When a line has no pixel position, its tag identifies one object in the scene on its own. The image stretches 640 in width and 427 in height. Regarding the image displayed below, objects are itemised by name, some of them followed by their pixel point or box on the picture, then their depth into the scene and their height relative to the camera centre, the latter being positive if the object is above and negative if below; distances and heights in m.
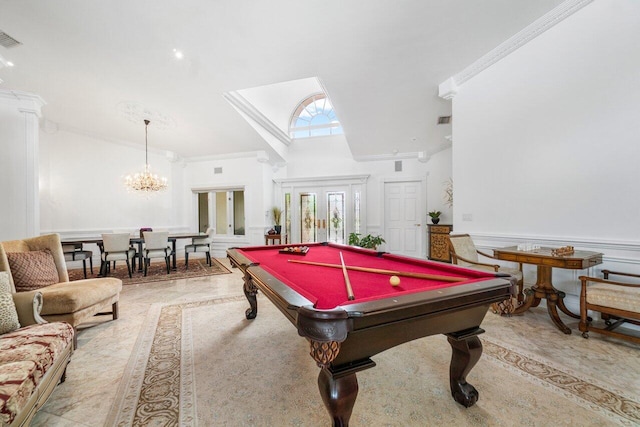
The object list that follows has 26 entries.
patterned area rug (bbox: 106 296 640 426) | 1.48 -1.19
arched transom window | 7.42 +2.76
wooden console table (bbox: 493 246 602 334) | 2.34 -0.51
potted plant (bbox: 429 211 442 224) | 6.23 -0.12
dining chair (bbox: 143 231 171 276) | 5.29 -0.65
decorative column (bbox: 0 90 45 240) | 4.24 +0.84
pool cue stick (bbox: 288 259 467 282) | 1.53 -0.40
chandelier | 5.65 +0.72
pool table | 0.99 -0.43
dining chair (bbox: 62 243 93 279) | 4.85 -0.72
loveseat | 1.12 -0.75
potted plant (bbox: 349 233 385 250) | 6.16 -0.70
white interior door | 6.91 -0.13
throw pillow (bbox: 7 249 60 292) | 2.39 -0.52
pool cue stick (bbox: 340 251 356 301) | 1.22 -0.40
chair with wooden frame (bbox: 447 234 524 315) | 2.95 -0.58
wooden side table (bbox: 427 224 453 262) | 5.82 -0.69
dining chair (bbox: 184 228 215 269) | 6.08 -0.75
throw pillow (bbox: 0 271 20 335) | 1.67 -0.63
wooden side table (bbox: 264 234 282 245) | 6.94 -0.66
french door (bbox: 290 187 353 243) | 7.59 -0.03
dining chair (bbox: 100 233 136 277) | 4.93 -0.66
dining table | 5.18 -0.53
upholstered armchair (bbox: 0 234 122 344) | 2.29 -0.68
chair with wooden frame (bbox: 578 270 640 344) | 2.06 -0.77
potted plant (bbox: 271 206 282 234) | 7.66 -0.07
